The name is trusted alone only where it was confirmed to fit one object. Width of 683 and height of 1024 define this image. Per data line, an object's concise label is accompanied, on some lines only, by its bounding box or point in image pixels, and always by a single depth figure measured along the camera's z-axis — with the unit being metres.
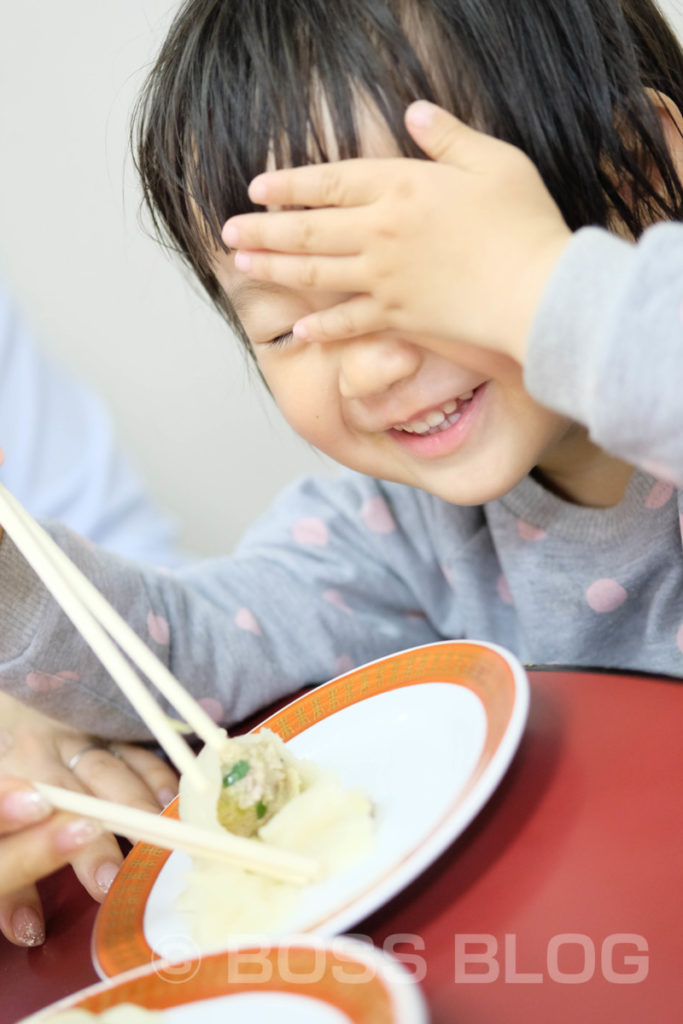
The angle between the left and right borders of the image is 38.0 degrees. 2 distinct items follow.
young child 0.53
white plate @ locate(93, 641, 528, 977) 0.42
